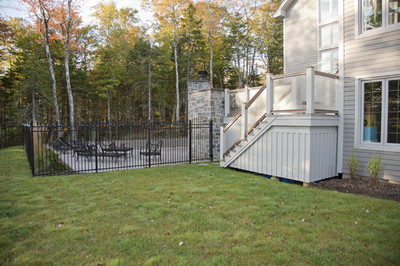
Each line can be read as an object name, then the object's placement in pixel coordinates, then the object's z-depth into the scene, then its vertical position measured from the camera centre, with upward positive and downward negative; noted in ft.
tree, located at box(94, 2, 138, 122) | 81.35 +30.12
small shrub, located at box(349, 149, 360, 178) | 21.73 -4.42
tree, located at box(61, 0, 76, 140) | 56.29 +21.61
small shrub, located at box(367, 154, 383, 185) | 19.80 -4.25
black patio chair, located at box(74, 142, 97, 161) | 32.99 -4.47
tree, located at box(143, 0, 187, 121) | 72.49 +34.24
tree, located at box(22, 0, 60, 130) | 54.34 +25.40
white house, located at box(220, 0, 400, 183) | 20.30 +0.81
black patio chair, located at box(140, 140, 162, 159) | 32.30 -4.55
